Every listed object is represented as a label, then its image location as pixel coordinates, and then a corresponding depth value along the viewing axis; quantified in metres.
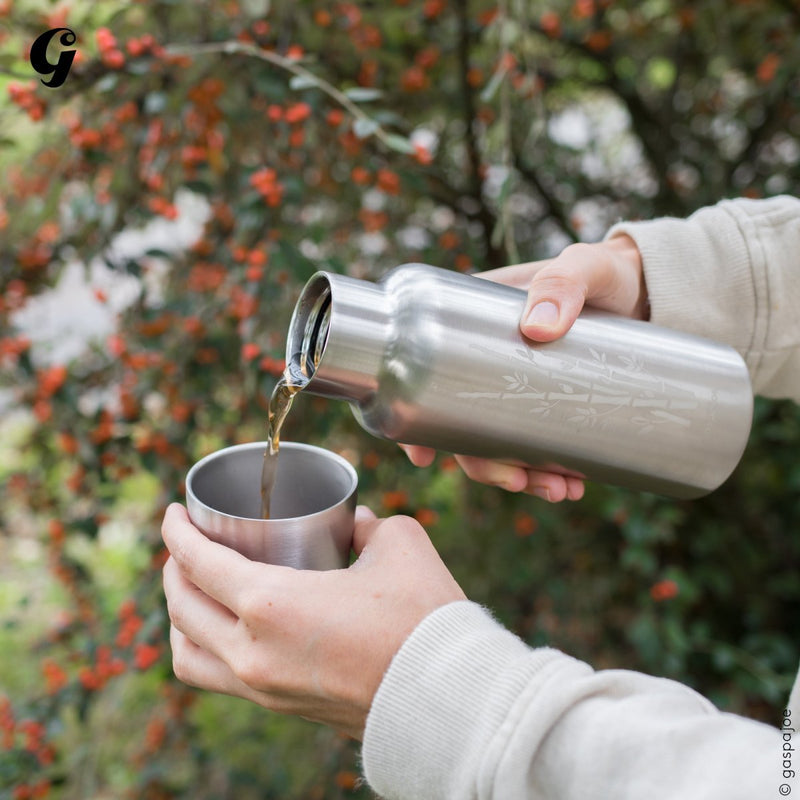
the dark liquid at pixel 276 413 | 0.81
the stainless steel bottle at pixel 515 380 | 0.77
